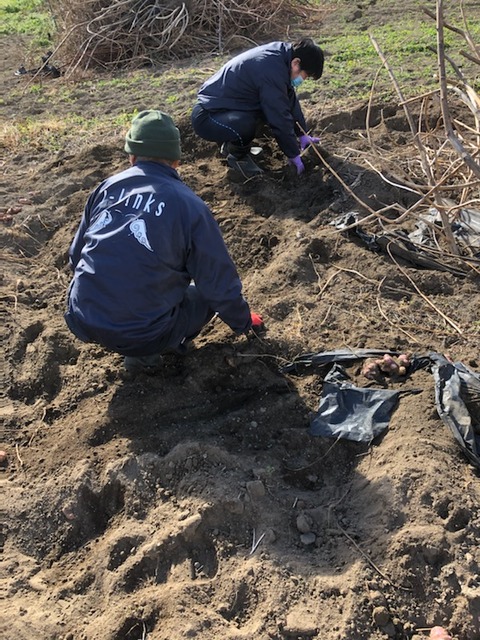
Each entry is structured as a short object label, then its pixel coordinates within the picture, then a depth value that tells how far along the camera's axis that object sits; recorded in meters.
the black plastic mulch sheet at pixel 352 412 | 2.86
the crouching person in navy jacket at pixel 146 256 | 2.88
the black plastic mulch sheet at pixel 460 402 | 2.69
